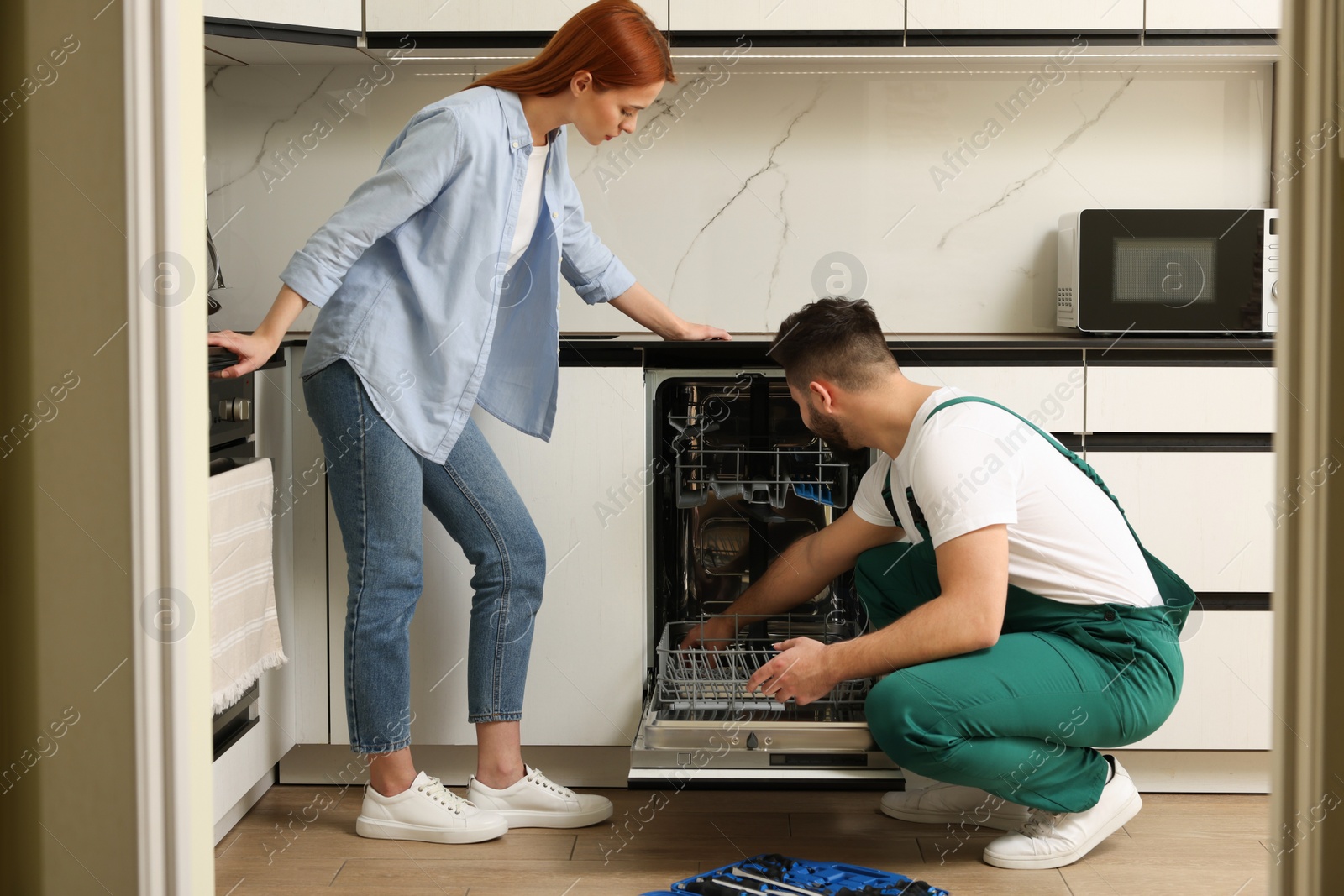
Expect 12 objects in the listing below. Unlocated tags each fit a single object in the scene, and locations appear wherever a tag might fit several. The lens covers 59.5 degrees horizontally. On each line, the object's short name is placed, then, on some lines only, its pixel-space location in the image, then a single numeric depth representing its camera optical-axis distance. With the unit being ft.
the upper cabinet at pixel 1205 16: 7.46
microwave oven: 7.55
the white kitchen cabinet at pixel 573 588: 6.97
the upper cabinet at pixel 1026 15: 7.45
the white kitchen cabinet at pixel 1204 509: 6.96
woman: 5.91
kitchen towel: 5.81
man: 5.57
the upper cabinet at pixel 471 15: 7.52
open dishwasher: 6.37
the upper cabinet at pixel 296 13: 7.17
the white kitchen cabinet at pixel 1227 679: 7.00
